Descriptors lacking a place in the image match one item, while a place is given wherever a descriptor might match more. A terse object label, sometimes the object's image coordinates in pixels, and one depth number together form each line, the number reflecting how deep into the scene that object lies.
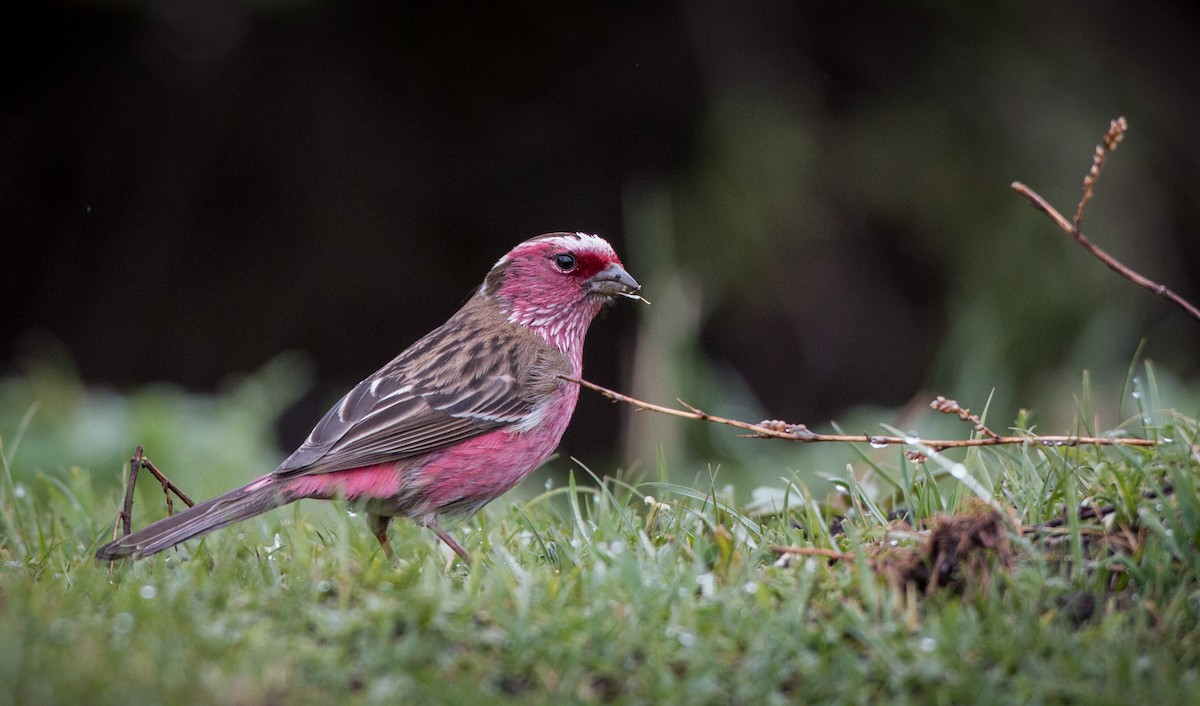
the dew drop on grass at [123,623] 6.07
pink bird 9.33
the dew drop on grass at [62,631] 5.85
